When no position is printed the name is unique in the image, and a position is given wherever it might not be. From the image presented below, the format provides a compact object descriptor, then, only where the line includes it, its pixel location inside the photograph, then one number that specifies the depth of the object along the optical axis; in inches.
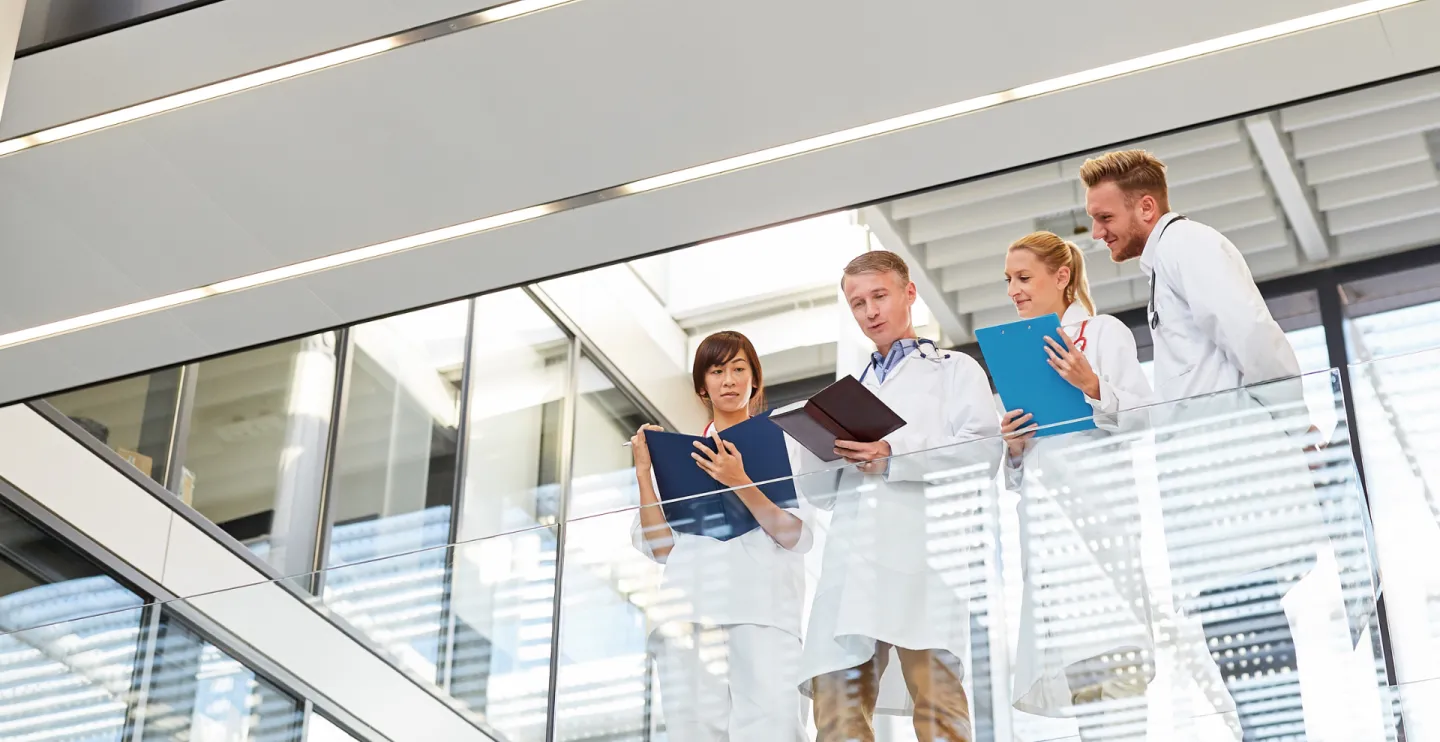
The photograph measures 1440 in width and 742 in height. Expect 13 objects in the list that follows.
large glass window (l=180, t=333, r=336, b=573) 302.5
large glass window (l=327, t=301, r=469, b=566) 335.9
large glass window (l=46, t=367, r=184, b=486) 280.1
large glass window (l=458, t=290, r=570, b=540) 375.9
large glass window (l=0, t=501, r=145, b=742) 183.6
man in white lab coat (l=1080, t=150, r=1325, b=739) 146.3
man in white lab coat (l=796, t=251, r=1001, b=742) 150.8
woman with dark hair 156.9
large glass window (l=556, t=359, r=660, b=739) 165.8
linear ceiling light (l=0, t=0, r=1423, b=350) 175.9
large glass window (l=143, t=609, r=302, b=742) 178.7
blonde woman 148.6
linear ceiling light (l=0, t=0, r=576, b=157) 177.6
